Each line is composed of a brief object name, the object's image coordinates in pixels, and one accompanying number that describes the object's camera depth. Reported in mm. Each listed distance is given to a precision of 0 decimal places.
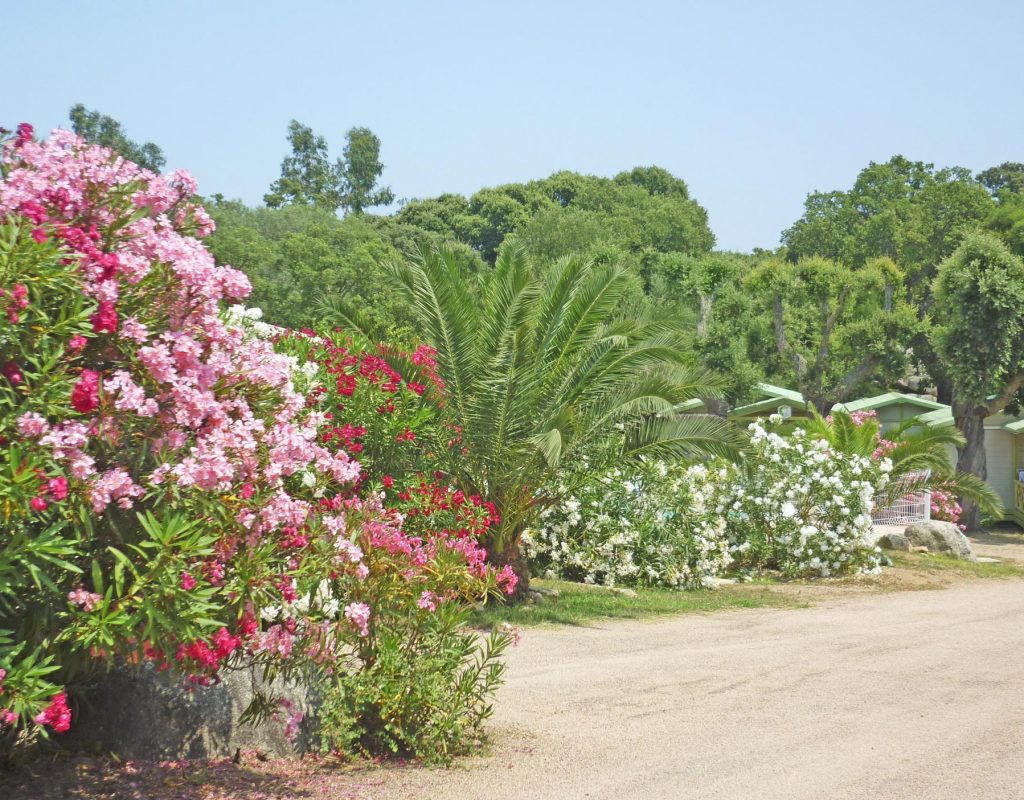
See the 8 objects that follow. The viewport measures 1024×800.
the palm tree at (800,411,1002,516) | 18766
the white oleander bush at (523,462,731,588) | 14695
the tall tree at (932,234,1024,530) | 23344
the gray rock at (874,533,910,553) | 19688
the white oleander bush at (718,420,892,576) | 16781
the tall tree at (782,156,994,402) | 38156
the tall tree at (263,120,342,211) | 72688
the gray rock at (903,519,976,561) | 19812
